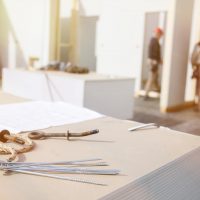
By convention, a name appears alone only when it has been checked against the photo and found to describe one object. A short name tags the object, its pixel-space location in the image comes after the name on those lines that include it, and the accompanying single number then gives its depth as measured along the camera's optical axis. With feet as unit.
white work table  10.23
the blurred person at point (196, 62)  15.80
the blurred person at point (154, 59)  17.95
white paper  3.47
